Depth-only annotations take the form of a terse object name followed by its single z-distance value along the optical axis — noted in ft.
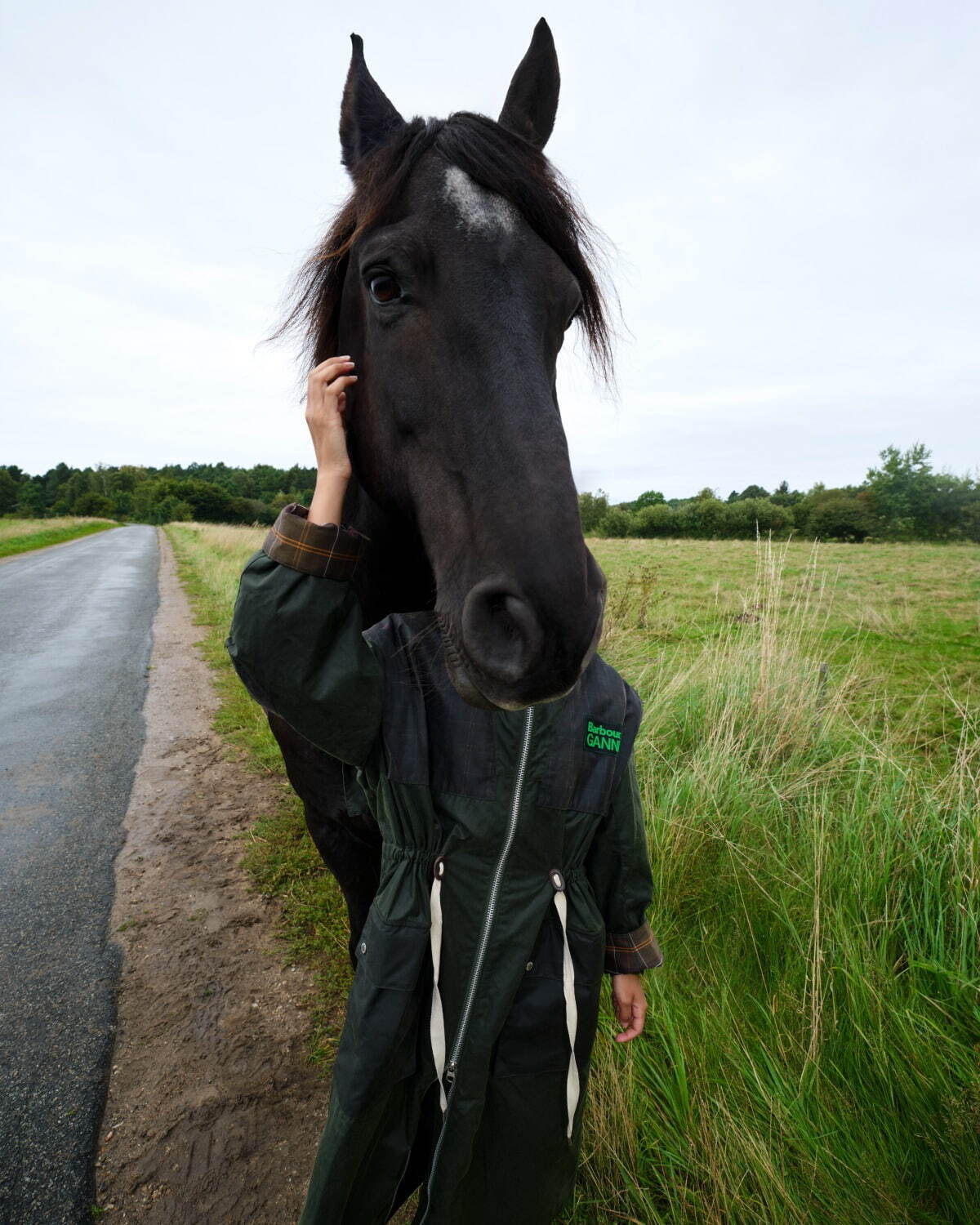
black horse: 3.30
